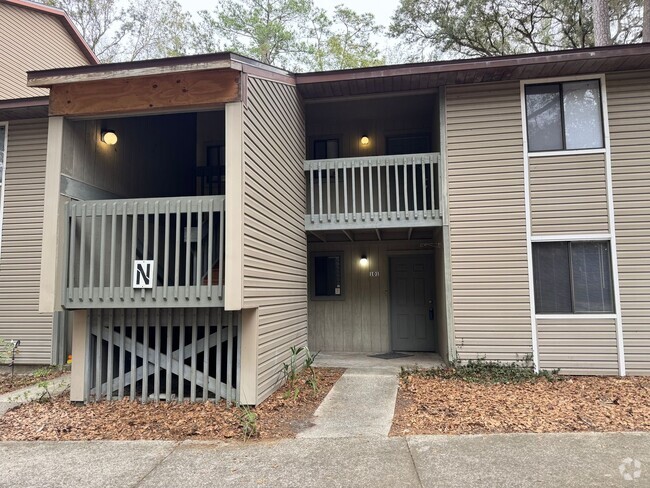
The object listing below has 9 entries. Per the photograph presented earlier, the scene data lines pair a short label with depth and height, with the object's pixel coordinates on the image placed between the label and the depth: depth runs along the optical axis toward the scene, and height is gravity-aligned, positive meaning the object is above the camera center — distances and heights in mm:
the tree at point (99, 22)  18234 +11577
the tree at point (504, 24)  13914 +8907
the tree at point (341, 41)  19750 +11361
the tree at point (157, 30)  20406 +12276
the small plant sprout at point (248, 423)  4309 -1493
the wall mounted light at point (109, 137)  6273 +2157
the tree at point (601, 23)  12195 +7370
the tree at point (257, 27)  19188 +11617
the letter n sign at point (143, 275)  5211 +90
